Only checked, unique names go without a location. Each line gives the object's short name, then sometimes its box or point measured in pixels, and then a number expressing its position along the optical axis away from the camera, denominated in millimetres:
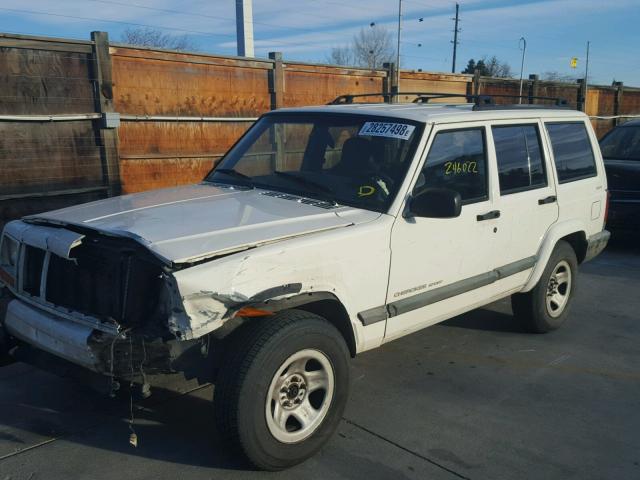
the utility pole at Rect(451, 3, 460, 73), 57344
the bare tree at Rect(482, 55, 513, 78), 67562
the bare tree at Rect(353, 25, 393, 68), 53494
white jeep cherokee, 3018
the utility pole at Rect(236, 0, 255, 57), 18531
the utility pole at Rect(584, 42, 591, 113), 17859
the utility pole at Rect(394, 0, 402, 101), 12412
